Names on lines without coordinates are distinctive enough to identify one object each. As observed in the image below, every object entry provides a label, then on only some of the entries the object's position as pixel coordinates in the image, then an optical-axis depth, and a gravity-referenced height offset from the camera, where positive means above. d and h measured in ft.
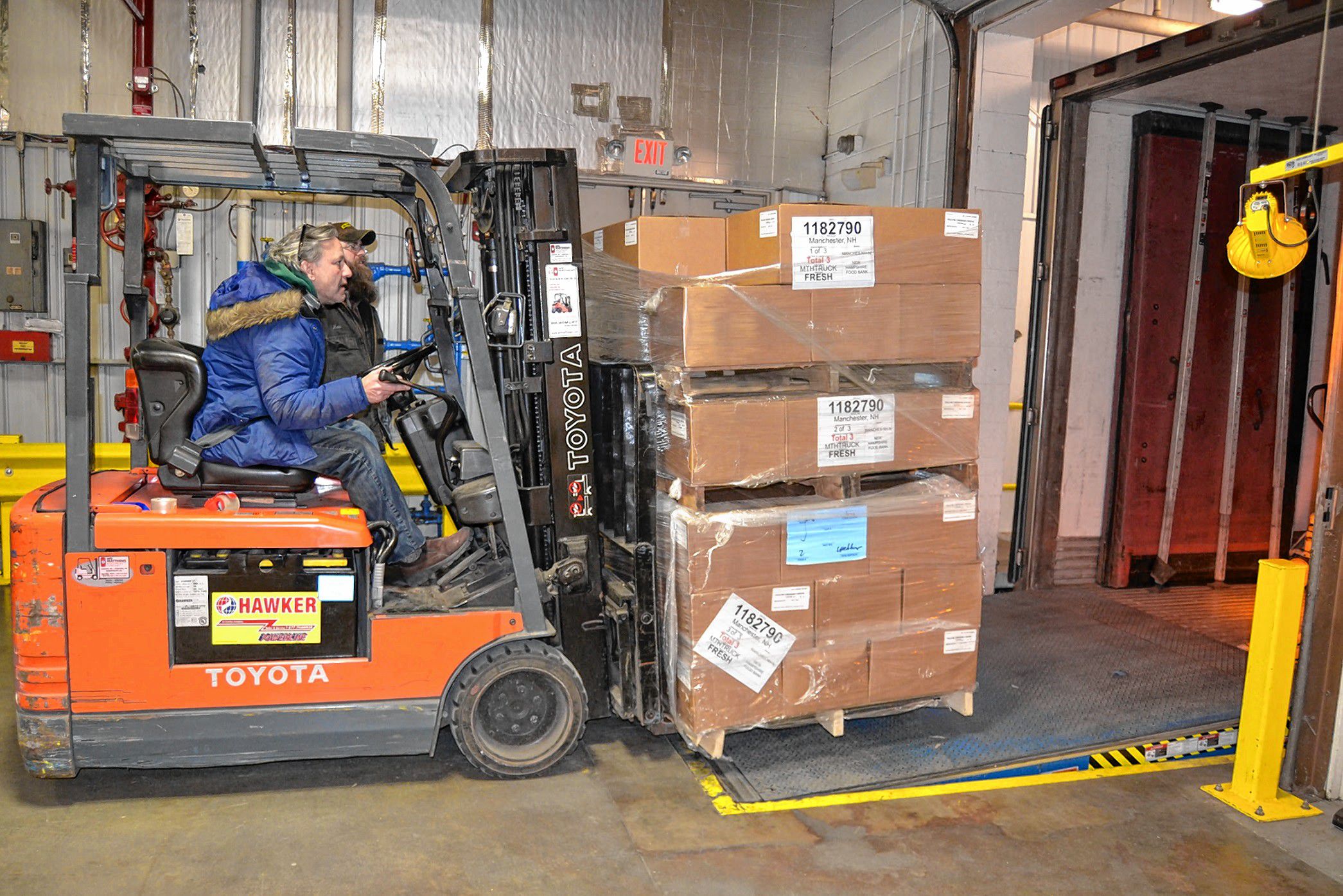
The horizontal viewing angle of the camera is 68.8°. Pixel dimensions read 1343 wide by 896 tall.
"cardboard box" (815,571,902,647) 14.53 -3.69
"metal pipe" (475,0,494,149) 25.58 +6.85
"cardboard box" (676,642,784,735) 13.84 -4.87
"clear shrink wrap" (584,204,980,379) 13.99 +1.07
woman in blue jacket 13.10 -0.55
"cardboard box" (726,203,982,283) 14.26 +1.79
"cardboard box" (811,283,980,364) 14.53 +0.60
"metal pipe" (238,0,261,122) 23.66 +6.90
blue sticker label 14.30 -2.57
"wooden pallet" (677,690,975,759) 14.07 -5.42
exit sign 26.61 +5.33
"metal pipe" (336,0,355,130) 24.27 +7.01
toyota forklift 12.42 -2.90
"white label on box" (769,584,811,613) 14.20 -3.46
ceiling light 18.13 +6.85
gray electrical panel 23.30 +1.58
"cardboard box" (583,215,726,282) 15.23 +1.73
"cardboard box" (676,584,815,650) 13.82 -3.59
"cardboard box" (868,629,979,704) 14.84 -4.61
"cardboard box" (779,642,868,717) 14.34 -4.70
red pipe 22.95 +6.51
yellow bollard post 13.56 -4.39
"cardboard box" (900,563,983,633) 15.08 -3.59
